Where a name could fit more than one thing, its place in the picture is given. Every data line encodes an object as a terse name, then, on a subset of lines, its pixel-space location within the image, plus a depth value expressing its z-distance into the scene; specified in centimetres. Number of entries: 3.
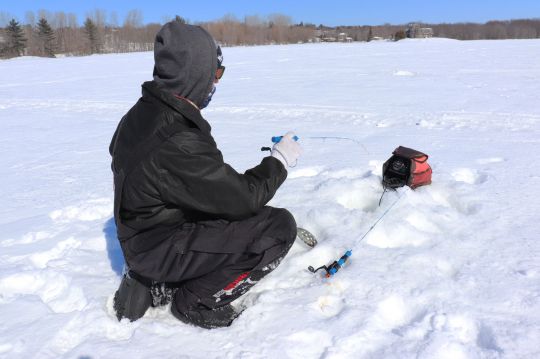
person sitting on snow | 165
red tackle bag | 302
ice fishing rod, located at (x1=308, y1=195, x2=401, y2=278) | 215
